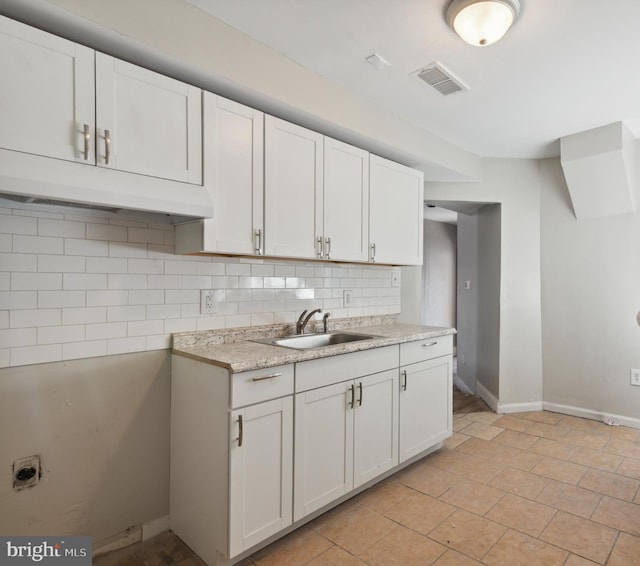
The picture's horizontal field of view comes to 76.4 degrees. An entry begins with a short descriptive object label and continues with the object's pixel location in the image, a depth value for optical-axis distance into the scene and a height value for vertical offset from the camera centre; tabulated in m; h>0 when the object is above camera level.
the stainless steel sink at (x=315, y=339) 2.60 -0.41
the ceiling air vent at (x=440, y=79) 2.39 +1.24
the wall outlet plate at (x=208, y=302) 2.34 -0.12
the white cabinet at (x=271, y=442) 1.82 -0.83
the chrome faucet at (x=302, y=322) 2.76 -0.28
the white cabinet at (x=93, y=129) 1.46 +0.62
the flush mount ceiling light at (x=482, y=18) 1.79 +1.19
